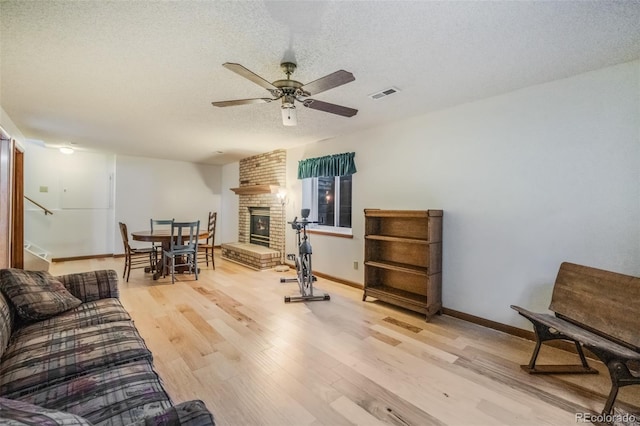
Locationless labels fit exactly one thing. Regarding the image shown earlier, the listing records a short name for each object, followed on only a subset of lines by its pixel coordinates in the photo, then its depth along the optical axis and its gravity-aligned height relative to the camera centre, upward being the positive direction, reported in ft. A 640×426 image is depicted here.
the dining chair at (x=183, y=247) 15.21 -2.15
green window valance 14.46 +2.30
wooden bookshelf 10.65 -1.94
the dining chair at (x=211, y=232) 18.40 -1.58
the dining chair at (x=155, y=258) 15.71 -3.00
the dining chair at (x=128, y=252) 15.85 -2.58
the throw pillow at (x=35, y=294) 6.58 -2.14
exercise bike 12.48 -2.78
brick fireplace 18.70 -0.39
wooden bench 5.64 -2.45
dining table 15.23 -1.68
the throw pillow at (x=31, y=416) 2.38 -1.82
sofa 3.44 -2.64
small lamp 18.21 -0.72
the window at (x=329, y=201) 15.78 +0.49
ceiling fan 6.28 +2.88
